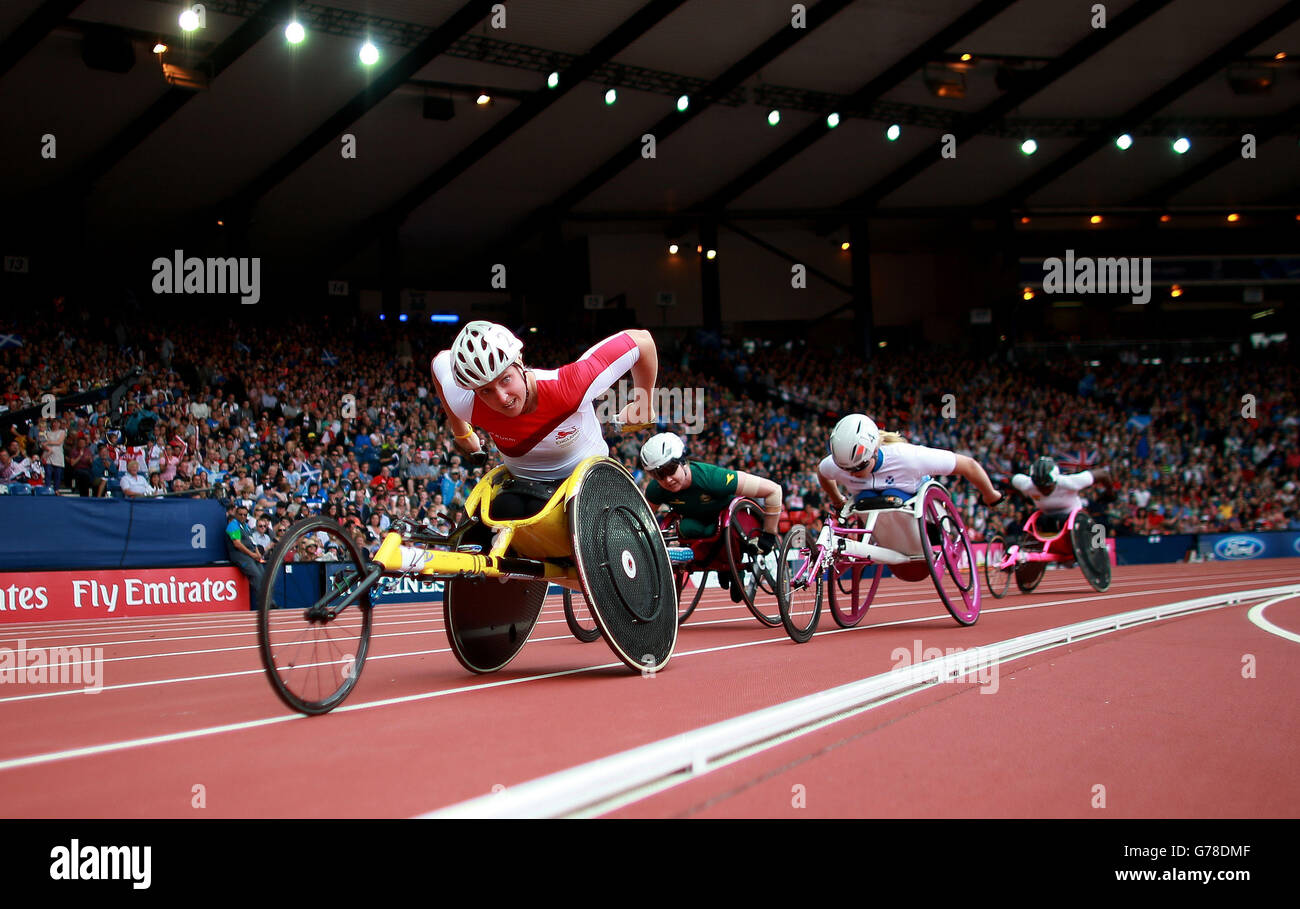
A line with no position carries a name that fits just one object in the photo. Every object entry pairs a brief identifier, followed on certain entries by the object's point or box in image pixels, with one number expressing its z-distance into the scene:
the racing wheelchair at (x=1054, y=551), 11.34
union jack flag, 25.58
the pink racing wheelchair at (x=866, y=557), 7.02
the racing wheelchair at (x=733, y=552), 7.82
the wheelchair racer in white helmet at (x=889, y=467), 7.63
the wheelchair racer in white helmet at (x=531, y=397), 4.46
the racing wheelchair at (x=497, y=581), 3.98
